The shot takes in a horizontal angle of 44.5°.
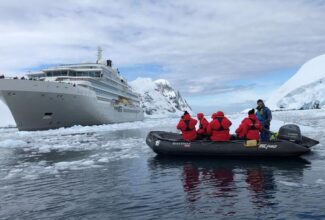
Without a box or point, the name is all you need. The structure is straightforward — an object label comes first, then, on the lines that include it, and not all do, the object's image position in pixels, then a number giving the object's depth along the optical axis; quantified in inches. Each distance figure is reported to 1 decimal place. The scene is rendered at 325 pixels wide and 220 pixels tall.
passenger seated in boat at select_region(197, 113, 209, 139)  551.8
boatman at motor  568.7
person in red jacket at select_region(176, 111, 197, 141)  543.2
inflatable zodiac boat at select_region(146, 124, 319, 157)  491.9
